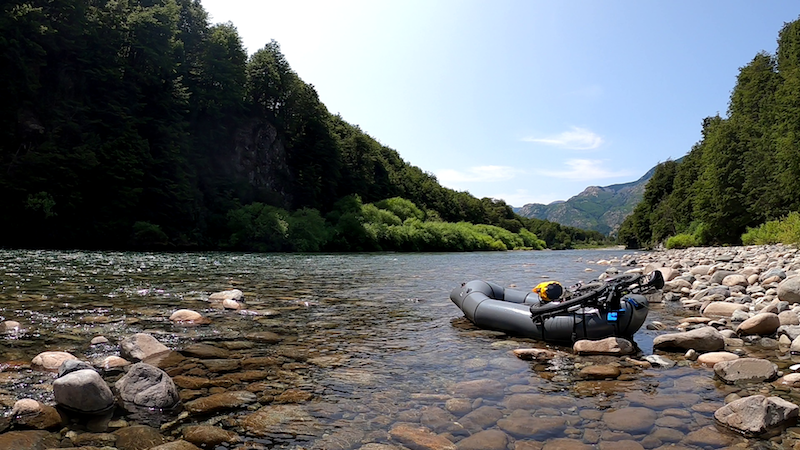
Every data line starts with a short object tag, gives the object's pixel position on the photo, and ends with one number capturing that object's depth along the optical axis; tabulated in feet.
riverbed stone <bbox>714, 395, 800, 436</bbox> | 12.92
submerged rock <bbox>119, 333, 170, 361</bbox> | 19.26
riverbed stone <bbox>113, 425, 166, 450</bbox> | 11.84
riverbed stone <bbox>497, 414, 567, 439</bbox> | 13.56
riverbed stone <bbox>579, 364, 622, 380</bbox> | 18.99
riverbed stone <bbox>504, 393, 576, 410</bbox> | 15.87
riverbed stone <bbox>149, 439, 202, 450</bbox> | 11.68
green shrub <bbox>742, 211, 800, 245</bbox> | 75.92
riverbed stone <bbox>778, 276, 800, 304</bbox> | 27.32
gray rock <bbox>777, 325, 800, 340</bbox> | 22.06
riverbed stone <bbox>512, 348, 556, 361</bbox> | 21.88
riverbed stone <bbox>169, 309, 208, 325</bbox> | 27.37
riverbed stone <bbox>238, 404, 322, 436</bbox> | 13.37
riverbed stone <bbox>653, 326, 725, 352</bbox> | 21.74
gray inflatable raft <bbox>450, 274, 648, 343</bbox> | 23.81
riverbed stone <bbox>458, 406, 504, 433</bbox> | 14.12
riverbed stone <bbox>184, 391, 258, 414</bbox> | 14.64
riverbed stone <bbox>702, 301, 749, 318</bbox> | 30.00
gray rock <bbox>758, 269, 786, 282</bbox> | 36.07
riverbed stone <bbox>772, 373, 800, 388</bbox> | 16.66
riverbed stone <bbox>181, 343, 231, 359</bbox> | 20.57
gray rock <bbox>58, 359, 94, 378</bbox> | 15.09
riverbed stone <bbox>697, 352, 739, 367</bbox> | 19.97
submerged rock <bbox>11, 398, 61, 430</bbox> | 12.53
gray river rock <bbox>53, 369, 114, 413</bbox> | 13.48
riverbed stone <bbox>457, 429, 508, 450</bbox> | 12.71
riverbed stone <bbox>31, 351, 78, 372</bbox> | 17.13
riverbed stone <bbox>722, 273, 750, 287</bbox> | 39.11
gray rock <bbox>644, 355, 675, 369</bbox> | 20.38
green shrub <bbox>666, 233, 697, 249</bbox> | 157.70
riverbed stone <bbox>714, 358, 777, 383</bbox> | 17.40
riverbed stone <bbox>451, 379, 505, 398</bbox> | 17.02
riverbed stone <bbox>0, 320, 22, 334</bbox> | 22.50
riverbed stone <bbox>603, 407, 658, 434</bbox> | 13.96
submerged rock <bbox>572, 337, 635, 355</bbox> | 22.21
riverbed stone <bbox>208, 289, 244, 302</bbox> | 35.50
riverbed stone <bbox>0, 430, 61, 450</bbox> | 11.14
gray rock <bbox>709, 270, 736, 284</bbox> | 42.09
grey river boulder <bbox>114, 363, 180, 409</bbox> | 14.39
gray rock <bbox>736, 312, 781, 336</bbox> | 23.94
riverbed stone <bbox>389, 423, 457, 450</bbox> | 12.69
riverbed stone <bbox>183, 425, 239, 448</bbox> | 12.25
